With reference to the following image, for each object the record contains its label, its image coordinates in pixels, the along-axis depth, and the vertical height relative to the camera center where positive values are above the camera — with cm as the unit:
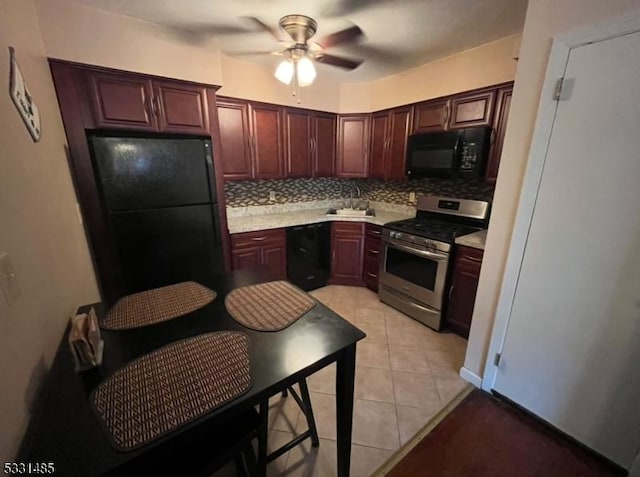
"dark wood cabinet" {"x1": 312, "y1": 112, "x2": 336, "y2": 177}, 312 +32
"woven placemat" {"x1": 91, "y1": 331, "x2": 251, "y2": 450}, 63 -59
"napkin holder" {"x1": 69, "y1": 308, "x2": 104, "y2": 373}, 77 -52
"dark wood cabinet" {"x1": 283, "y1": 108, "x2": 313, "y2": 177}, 293 +31
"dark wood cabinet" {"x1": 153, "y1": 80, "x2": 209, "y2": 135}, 199 +47
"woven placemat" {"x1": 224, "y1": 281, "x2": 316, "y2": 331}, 103 -57
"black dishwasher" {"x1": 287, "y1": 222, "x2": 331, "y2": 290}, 295 -96
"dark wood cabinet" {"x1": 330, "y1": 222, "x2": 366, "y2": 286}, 313 -97
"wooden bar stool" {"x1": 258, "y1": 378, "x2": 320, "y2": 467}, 106 -122
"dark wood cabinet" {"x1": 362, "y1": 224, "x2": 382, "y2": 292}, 300 -97
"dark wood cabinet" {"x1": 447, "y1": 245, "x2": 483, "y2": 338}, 214 -97
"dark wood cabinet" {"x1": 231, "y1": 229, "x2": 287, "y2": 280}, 262 -80
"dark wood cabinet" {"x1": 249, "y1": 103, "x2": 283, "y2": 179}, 273 +31
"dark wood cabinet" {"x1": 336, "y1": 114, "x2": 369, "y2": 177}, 324 +30
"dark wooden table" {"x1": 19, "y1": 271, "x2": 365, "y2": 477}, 57 -60
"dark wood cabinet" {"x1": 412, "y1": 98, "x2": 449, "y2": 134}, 247 +53
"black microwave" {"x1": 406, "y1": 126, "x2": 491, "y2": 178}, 224 +17
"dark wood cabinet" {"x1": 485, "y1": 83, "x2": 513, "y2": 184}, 210 +35
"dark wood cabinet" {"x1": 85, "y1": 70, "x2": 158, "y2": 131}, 179 +47
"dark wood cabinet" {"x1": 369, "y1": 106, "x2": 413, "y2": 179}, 284 +32
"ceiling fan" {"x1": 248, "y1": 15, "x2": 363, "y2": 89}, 150 +73
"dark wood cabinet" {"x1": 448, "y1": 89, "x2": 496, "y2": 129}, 219 +53
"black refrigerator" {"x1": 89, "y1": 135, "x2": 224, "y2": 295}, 183 -28
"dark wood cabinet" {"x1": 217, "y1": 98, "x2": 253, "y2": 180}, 257 +31
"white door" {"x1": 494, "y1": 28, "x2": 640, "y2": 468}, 112 -42
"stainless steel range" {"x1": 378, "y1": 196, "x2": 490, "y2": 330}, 234 -74
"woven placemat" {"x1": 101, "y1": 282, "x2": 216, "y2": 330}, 103 -58
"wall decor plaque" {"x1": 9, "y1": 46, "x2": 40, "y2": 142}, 103 +28
